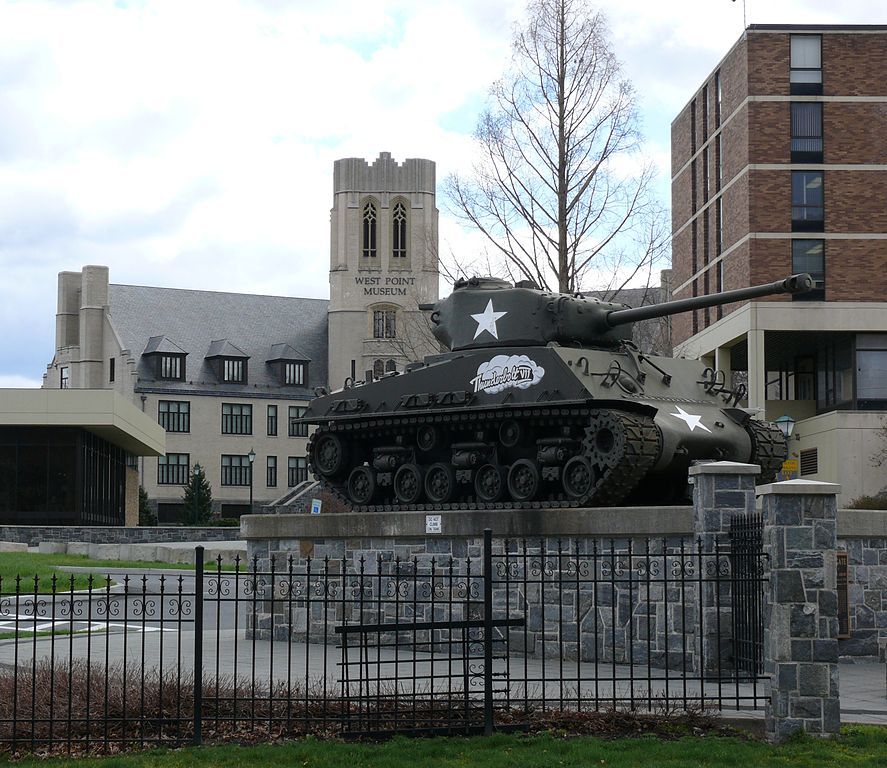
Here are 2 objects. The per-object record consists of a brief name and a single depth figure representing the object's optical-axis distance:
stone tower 82.94
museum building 75.56
